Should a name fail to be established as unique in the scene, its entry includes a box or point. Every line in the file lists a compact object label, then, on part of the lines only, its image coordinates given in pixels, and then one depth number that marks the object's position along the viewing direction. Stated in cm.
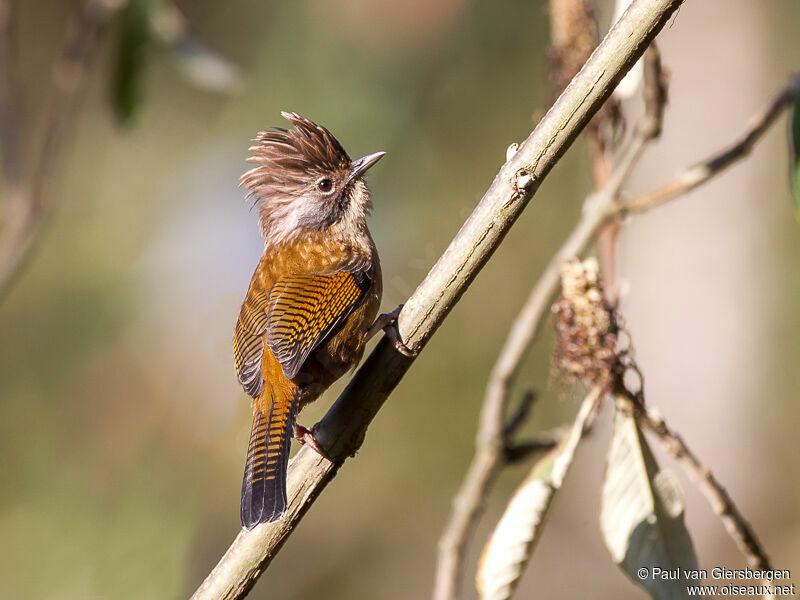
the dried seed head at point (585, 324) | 433
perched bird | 475
